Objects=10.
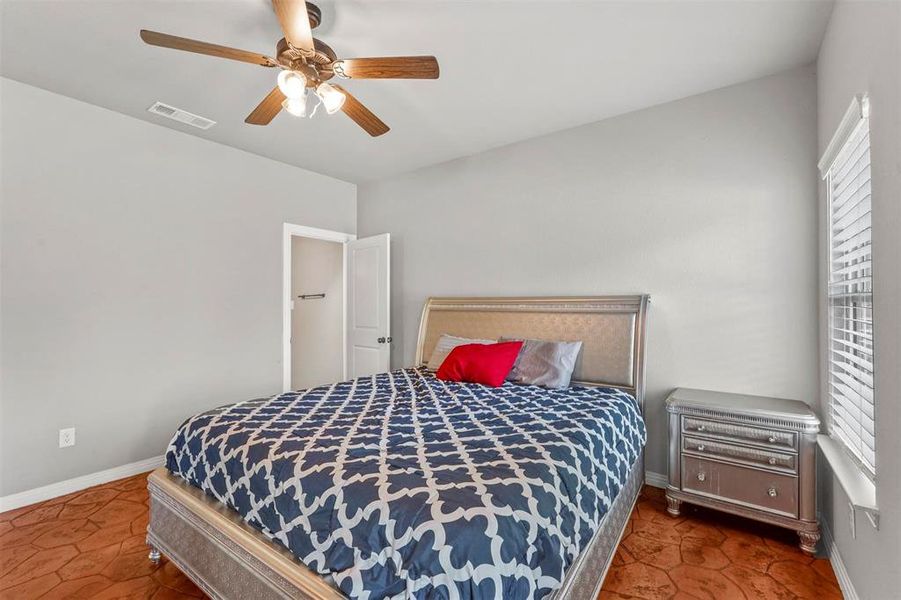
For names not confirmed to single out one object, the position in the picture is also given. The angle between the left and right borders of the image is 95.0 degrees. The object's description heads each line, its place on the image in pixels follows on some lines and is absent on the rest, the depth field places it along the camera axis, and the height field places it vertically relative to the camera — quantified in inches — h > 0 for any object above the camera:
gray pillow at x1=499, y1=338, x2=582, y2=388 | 115.2 -17.3
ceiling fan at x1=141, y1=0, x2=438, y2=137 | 69.1 +44.4
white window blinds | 64.9 +2.5
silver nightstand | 86.8 -34.4
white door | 171.6 -1.5
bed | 46.4 -26.1
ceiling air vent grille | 121.0 +56.7
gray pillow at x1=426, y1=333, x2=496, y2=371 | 141.5 -15.6
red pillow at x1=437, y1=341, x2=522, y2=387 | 116.3 -17.3
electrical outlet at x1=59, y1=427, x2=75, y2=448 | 115.0 -38.2
